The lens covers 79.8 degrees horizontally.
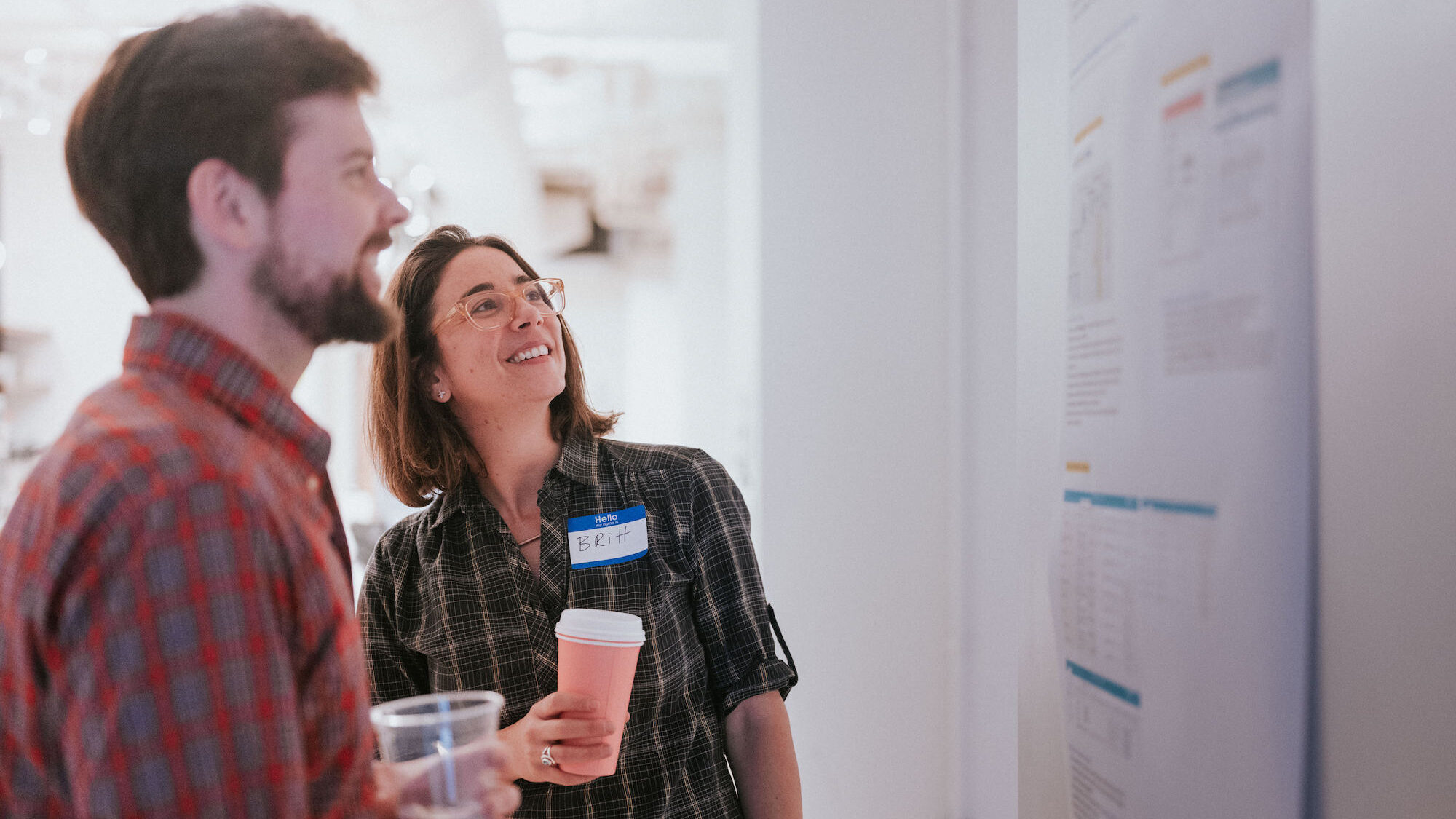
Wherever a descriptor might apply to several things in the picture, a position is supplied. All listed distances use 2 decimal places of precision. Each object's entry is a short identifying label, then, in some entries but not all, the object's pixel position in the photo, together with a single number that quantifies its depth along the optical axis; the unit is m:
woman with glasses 1.43
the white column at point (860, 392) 2.73
